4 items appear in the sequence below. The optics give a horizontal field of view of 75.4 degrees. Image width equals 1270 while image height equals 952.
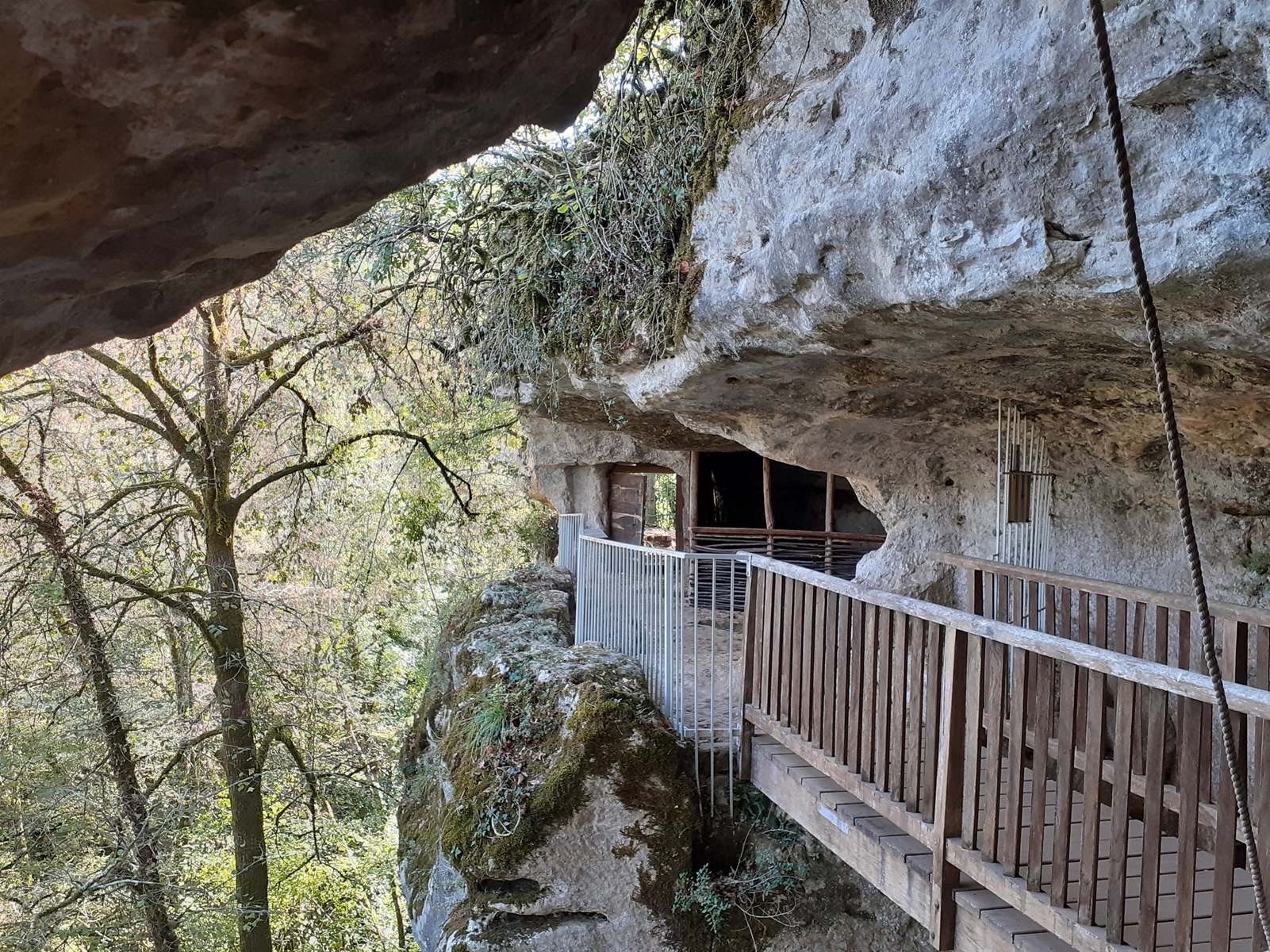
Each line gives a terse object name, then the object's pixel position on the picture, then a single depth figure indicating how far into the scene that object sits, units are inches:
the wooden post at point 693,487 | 360.5
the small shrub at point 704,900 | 182.7
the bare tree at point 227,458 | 279.7
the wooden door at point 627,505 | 434.6
